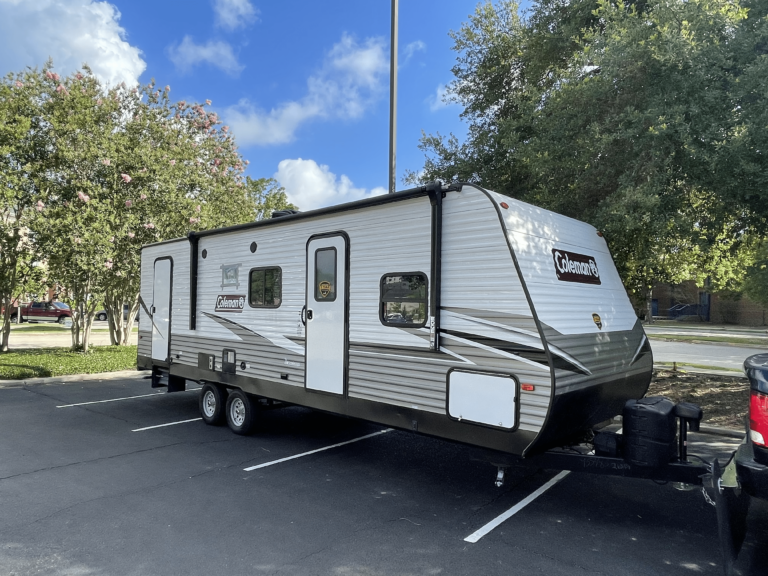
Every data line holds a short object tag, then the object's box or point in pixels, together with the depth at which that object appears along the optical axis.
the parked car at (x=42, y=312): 32.25
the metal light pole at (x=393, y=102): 8.83
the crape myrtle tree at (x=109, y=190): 13.96
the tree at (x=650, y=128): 6.55
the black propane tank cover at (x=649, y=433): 4.08
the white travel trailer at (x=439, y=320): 4.43
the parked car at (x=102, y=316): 39.06
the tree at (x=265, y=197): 23.48
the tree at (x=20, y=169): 13.66
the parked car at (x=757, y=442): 2.67
